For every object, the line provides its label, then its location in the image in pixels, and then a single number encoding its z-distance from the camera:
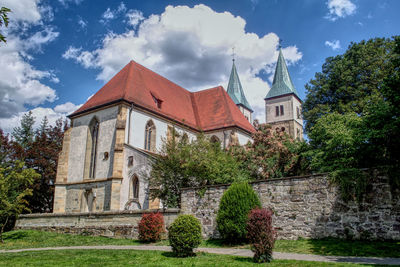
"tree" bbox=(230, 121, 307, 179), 17.95
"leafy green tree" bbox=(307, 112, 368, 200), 10.49
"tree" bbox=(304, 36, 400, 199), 9.73
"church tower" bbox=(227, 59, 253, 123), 55.76
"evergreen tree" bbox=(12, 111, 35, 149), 38.28
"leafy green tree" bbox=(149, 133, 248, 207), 15.88
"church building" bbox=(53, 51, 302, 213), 22.48
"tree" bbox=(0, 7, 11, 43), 4.90
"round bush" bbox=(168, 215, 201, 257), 9.40
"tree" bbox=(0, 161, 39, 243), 16.66
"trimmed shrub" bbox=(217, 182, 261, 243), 11.71
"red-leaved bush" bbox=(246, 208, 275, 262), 7.91
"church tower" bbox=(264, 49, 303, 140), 54.22
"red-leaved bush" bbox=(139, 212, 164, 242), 13.58
